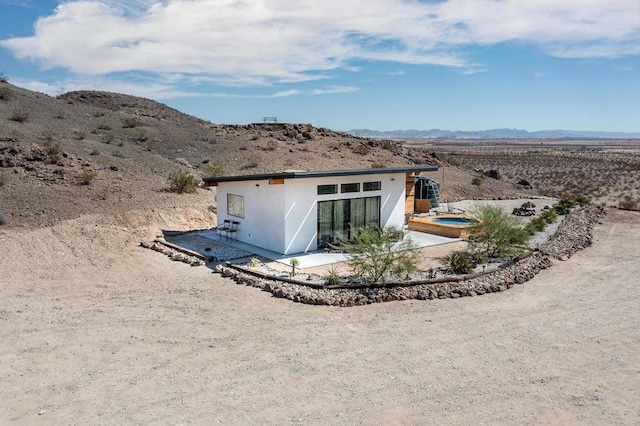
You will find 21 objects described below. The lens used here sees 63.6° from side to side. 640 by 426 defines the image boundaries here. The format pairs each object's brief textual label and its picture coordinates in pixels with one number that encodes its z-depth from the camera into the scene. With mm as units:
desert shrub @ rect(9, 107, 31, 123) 31328
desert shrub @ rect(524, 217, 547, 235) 19900
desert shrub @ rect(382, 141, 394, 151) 53706
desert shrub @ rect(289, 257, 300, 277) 13884
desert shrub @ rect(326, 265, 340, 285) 13024
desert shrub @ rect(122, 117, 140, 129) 38522
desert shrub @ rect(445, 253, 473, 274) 14312
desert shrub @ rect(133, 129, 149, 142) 35912
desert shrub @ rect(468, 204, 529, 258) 15945
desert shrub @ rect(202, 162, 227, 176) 29980
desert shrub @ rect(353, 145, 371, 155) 47006
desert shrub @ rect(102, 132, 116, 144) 32344
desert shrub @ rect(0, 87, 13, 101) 35147
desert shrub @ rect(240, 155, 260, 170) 35856
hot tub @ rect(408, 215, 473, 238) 19797
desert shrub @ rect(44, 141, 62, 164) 24297
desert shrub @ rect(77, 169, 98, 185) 22359
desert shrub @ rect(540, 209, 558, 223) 23217
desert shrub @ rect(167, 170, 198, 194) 24109
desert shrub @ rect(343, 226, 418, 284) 13031
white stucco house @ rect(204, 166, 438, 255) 16219
